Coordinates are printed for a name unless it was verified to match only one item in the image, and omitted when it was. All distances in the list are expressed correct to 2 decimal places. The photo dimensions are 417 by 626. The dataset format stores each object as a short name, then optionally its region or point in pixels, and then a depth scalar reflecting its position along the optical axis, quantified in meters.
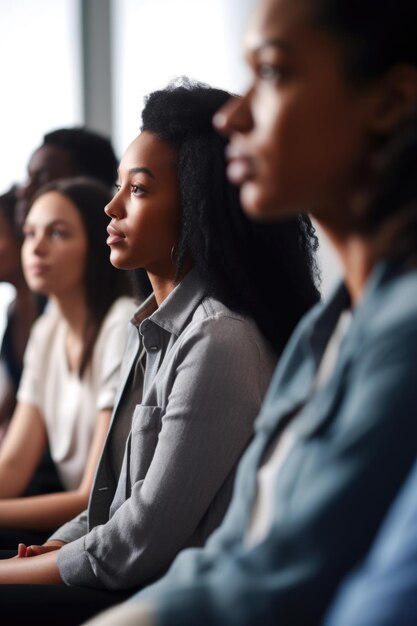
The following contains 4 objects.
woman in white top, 2.50
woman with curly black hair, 1.43
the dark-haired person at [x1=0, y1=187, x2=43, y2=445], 2.87
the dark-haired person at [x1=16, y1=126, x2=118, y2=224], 3.07
